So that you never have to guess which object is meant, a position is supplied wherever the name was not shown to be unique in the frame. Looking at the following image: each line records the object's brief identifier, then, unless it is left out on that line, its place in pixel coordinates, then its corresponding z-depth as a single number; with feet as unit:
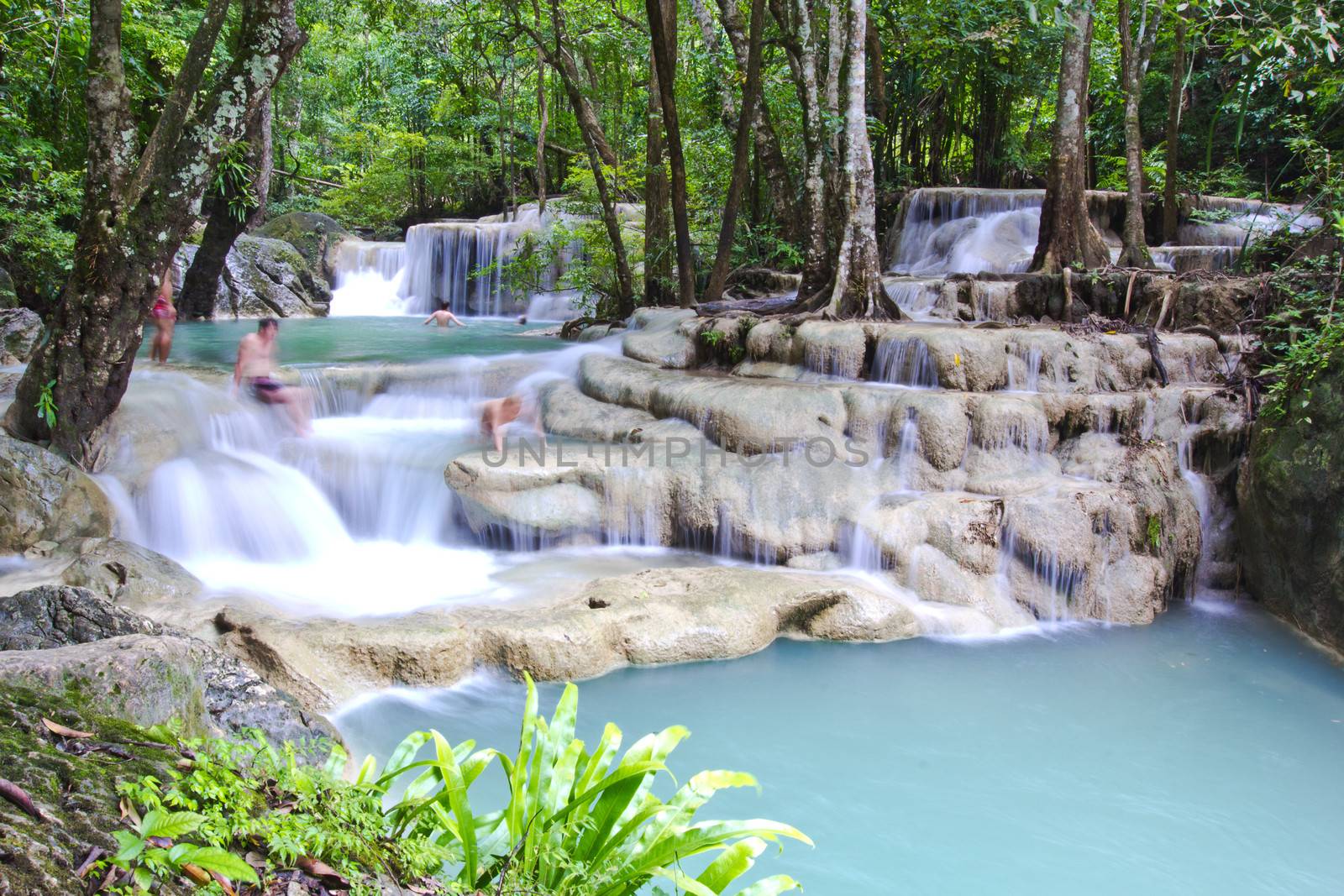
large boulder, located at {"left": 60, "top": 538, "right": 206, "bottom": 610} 17.81
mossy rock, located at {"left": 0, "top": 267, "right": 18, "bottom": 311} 34.24
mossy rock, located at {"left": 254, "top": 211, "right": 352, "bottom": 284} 66.44
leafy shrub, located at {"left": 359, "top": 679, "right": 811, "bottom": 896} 7.70
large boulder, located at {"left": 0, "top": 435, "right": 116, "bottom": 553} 19.89
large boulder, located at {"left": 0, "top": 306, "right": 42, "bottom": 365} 32.01
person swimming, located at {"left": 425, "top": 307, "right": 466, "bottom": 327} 49.76
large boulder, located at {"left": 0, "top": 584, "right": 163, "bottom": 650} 12.89
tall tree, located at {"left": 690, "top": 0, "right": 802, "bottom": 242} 41.42
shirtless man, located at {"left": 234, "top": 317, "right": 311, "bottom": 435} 26.73
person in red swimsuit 33.37
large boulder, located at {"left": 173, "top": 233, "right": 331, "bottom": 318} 56.29
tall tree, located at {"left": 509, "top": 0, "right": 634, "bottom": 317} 39.37
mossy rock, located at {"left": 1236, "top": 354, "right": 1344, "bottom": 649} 19.77
